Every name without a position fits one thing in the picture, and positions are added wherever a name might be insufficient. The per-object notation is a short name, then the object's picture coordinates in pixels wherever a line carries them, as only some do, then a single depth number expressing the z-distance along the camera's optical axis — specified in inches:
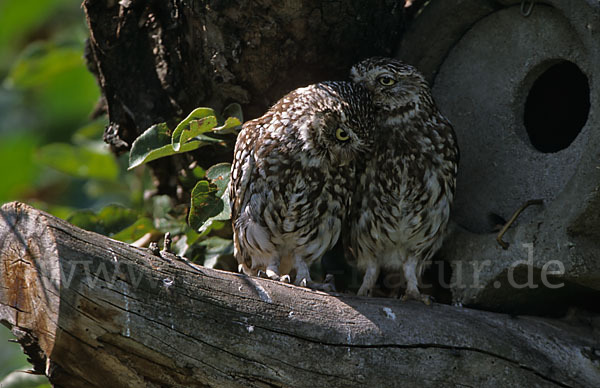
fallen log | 185.3
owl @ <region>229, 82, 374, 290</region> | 241.1
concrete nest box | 227.9
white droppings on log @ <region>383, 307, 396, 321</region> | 225.3
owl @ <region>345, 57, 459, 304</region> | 251.4
